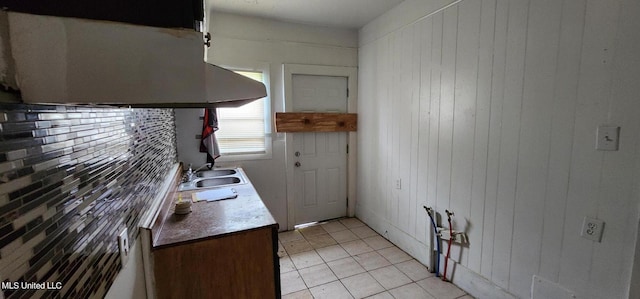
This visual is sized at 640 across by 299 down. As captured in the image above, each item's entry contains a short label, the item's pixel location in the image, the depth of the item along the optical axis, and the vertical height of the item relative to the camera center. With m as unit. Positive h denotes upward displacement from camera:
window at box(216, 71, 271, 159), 3.16 -0.09
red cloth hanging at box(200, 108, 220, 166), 2.90 -0.15
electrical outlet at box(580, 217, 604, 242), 1.42 -0.59
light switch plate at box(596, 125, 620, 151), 1.35 -0.09
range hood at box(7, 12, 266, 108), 0.42 +0.10
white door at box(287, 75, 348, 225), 3.44 -0.47
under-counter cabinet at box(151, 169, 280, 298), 1.30 -0.69
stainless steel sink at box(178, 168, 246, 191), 2.48 -0.57
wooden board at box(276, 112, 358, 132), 3.29 +0.00
